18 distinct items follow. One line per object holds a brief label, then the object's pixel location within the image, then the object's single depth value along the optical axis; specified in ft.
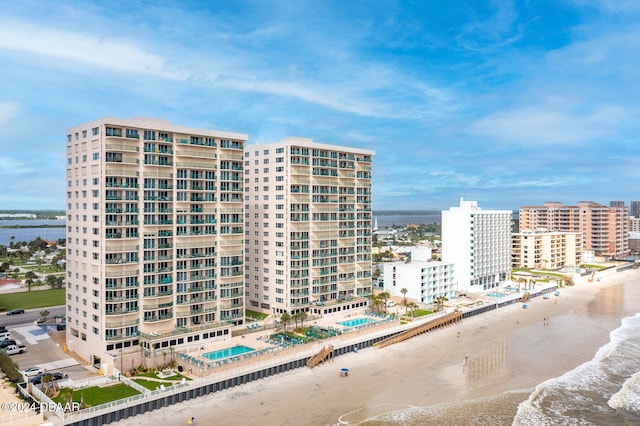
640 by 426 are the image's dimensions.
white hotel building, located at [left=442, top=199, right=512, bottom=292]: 398.01
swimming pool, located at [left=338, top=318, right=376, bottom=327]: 278.46
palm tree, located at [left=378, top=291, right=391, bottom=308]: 308.81
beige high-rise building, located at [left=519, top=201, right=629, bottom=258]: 643.45
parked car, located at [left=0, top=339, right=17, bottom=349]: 220.47
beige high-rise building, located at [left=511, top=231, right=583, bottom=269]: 528.63
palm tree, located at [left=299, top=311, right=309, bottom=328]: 263.29
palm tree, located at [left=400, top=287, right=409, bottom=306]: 327.16
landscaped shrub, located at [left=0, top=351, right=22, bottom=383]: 177.78
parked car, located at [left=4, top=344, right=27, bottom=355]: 215.51
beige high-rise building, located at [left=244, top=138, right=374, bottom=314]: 285.23
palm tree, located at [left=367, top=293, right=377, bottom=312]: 304.56
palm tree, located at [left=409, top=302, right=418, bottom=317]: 310.22
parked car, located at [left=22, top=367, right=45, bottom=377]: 184.72
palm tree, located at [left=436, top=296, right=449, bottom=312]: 325.52
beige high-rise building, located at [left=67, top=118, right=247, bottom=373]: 205.46
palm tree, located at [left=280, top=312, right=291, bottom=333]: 253.44
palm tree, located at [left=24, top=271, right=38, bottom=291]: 378.63
